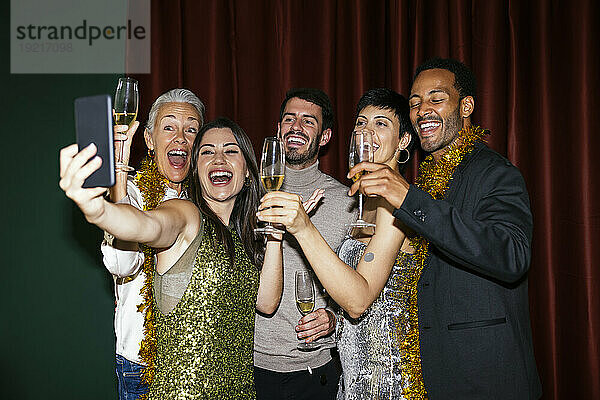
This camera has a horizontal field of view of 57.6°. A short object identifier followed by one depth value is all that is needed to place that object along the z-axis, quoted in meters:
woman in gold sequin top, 1.74
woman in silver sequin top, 1.74
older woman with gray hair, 1.92
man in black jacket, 1.57
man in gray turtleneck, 2.38
